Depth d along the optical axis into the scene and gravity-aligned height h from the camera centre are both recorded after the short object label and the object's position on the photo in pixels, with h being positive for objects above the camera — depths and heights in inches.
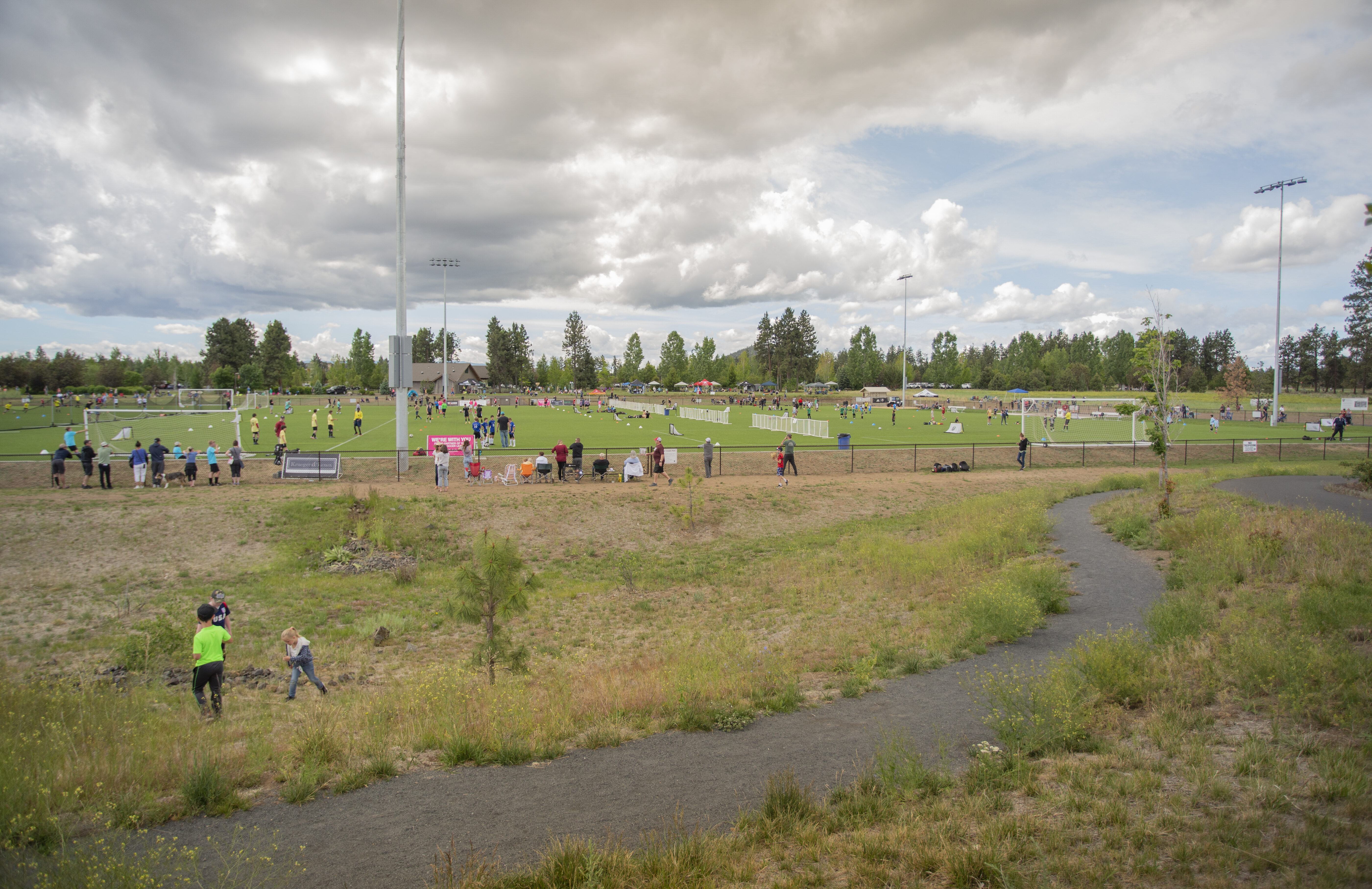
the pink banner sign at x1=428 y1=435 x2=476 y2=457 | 1187.3 -58.2
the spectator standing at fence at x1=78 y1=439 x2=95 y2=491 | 1019.3 -79.9
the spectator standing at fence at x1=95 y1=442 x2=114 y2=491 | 1014.4 -83.1
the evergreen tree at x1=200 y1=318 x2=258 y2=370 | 5418.3 +525.7
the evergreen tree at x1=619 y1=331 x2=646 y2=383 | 7337.6 +626.4
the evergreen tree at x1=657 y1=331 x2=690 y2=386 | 7199.8 +595.4
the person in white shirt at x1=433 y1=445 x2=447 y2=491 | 1061.1 -92.9
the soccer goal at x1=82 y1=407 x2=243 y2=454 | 1462.8 -47.7
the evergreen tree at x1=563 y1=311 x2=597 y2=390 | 6801.2 +560.9
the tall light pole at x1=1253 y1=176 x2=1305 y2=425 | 2385.6 +186.8
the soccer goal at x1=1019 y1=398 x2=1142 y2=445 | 1905.8 -41.9
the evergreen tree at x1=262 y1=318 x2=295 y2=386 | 5526.6 +469.1
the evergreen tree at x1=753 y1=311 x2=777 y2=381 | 6264.8 +617.2
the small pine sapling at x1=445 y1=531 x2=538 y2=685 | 419.2 -116.4
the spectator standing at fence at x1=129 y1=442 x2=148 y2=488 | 1030.4 -85.4
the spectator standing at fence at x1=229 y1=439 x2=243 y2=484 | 1088.2 -90.6
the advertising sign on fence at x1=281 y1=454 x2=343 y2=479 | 1159.0 -99.5
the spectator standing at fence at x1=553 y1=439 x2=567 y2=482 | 1159.6 -81.7
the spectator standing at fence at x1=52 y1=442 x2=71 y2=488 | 1025.5 -86.9
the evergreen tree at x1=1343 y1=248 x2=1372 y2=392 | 3093.0 +437.5
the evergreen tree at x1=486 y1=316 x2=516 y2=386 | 6505.9 +553.0
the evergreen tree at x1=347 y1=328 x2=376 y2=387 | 6939.0 +533.1
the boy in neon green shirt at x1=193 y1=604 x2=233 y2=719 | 381.7 -142.2
